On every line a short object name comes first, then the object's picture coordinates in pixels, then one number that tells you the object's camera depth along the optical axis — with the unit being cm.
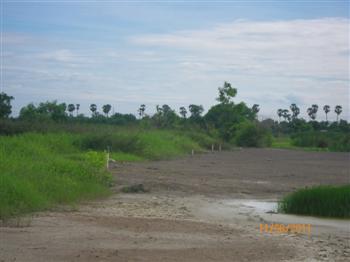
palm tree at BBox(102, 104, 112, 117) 10544
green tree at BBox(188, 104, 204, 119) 10250
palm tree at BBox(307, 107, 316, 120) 13012
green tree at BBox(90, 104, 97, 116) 10336
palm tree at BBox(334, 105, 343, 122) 12865
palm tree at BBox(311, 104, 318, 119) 13005
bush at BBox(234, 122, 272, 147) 7938
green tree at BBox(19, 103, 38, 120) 5822
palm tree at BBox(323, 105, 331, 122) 13373
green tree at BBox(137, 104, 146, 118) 8686
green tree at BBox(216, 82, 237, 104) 8656
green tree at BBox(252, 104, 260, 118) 12080
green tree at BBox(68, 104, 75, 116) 9825
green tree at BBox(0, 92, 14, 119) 5575
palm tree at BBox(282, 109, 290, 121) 13162
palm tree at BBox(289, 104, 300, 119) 12962
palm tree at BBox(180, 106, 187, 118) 11231
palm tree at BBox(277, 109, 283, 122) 13162
